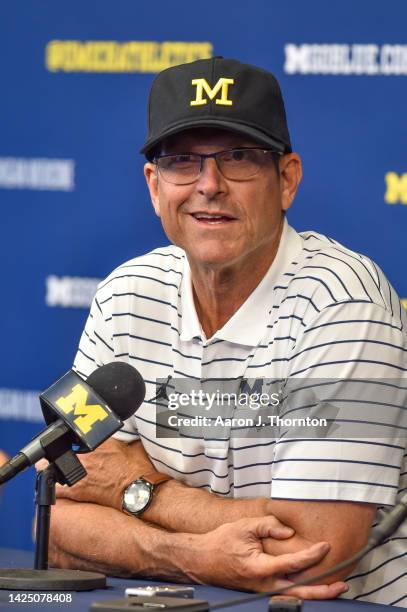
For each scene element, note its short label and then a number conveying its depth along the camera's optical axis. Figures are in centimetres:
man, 463
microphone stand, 405
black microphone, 392
